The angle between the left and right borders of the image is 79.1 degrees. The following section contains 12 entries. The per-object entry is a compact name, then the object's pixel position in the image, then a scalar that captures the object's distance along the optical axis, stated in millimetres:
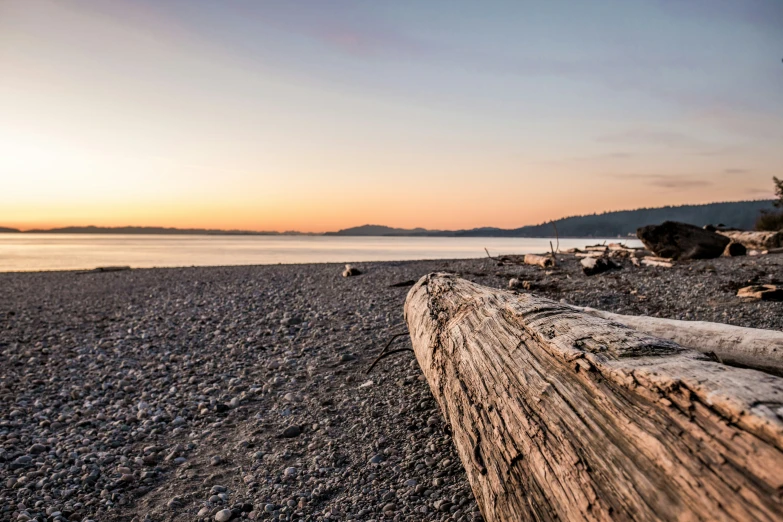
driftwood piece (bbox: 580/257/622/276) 13055
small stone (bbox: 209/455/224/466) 4309
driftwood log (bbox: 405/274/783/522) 1607
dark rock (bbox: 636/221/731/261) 15148
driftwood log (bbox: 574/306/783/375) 3742
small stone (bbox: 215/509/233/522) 3420
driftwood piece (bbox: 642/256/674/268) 14095
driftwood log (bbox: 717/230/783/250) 17094
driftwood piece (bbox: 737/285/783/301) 8141
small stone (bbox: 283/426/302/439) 4719
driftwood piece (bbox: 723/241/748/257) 15609
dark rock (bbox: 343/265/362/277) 15389
